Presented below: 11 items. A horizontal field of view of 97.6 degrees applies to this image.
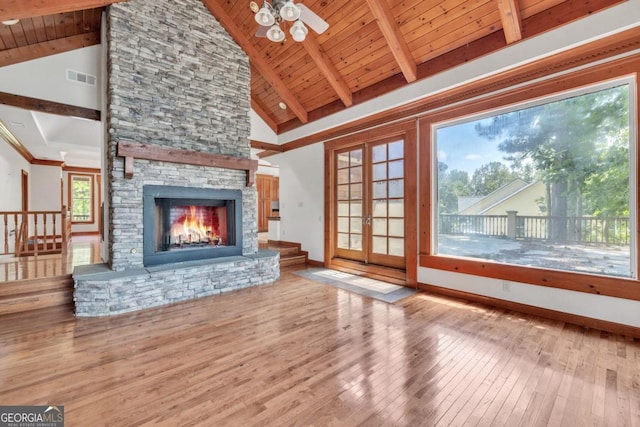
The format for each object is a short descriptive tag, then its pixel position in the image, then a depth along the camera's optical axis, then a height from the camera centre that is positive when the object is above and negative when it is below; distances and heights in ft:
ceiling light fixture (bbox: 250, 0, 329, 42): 8.58 +6.39
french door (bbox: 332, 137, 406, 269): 16.01 +0.72
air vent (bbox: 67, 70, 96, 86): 14.08 +7.07
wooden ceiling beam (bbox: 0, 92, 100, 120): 12.55 +5.24
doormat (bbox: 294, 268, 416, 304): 13.51 -3.81
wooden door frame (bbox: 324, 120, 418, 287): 14.75 +1.02
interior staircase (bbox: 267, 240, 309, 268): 20.25 -2.99
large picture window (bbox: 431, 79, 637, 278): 9.68 +1.24
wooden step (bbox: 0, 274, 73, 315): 10.92 -3.19
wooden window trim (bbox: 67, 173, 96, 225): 31.37 +2.63
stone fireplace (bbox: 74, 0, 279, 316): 12.22 +2.44
